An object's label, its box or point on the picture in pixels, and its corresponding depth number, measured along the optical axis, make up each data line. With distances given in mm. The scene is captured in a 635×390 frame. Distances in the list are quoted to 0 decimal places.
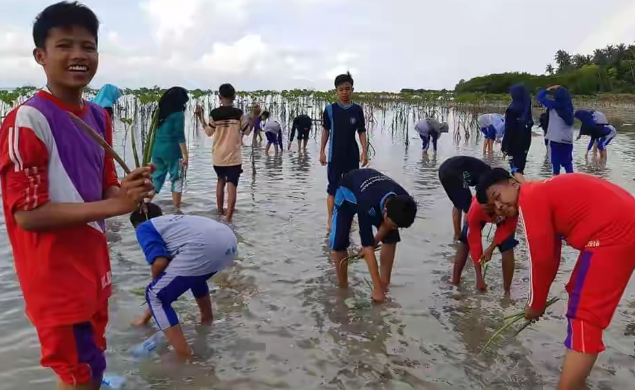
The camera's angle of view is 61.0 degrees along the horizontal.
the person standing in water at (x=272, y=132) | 13796
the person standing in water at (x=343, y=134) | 6180
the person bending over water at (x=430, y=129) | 13941
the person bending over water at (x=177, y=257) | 3350
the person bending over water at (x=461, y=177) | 5078
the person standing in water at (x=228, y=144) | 7004
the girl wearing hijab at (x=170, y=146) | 6867
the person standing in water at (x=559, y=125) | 7879
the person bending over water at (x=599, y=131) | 12602
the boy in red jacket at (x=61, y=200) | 1790
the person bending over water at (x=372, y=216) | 3836
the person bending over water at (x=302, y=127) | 14445
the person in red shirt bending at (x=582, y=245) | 2697
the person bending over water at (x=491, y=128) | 13766
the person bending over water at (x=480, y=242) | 4156
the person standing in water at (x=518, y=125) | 7383
